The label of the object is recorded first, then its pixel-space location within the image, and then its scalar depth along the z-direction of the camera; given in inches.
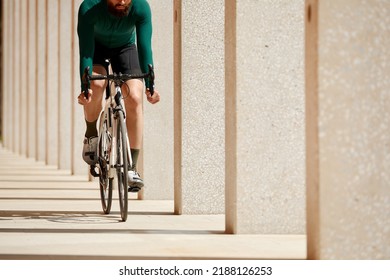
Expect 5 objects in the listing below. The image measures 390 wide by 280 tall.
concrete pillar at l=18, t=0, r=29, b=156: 1267.2
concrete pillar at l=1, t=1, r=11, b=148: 1588.8
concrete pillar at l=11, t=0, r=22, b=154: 1373.0
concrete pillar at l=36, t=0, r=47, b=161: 1014.4
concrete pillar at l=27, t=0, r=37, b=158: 1171.9
